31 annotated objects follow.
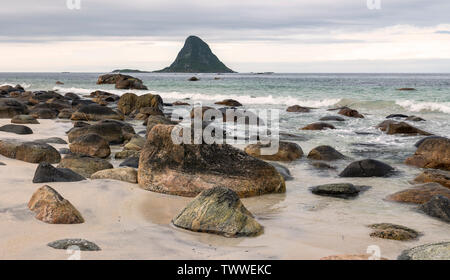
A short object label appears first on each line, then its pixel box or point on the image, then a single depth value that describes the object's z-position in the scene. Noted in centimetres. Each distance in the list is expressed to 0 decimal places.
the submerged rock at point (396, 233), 492
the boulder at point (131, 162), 825
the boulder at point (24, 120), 1380
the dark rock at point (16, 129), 1133
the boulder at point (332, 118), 1831
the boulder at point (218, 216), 483
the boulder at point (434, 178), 759
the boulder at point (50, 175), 631
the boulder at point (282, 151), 994
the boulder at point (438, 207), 580
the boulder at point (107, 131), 1112
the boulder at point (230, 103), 2711
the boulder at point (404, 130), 1406
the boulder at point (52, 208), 471
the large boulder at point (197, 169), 673
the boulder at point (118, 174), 706
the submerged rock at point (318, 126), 1547
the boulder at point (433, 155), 934
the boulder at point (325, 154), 995
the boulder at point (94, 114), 1661
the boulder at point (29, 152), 793
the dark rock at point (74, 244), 389
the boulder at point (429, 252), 386
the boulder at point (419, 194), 657
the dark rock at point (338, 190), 700
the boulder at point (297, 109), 2327
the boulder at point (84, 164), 732
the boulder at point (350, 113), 2036
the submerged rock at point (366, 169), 839
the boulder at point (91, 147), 930
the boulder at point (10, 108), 1602
